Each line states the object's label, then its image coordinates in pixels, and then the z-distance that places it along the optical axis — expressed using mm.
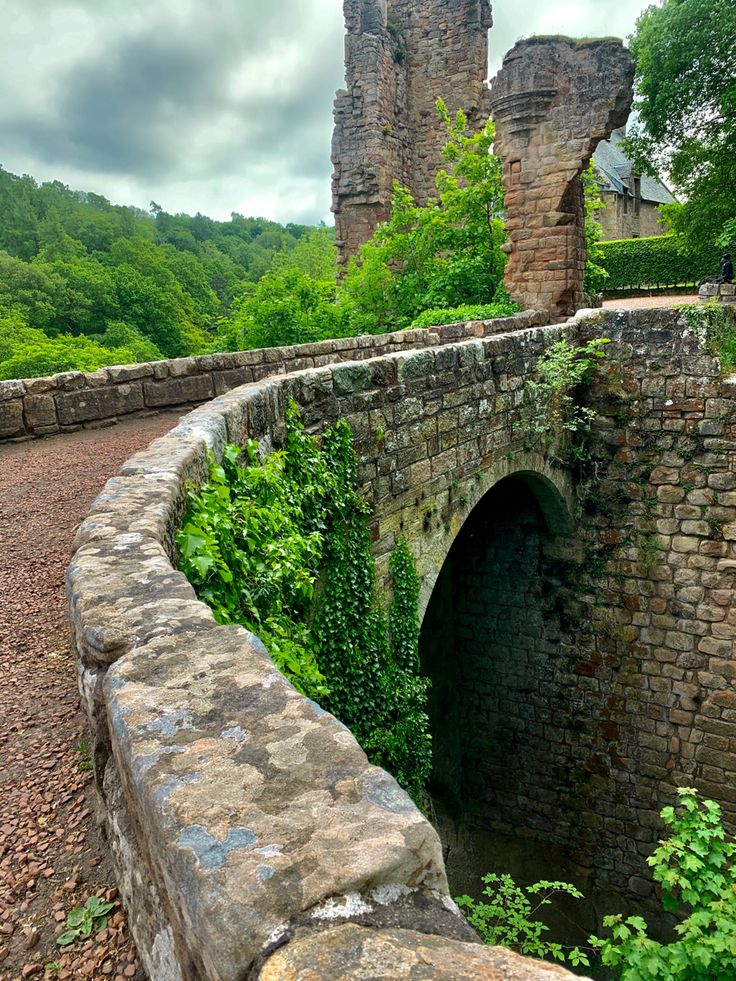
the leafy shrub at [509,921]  4895
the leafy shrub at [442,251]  13820
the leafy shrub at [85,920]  1637
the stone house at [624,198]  33500
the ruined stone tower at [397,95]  18344
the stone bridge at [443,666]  1269
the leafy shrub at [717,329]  7762
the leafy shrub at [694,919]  4426
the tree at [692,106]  15555
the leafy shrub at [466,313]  11711
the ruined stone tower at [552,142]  10430
